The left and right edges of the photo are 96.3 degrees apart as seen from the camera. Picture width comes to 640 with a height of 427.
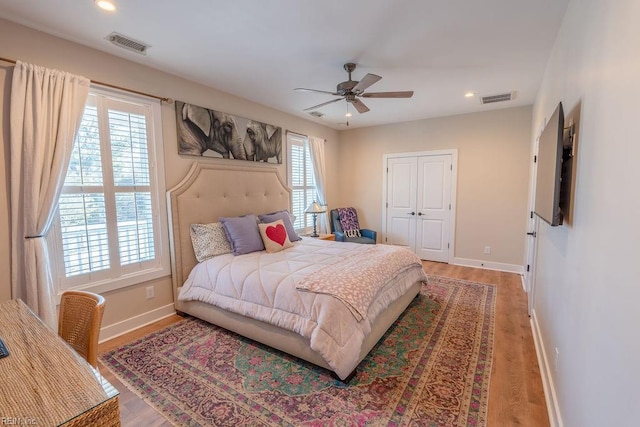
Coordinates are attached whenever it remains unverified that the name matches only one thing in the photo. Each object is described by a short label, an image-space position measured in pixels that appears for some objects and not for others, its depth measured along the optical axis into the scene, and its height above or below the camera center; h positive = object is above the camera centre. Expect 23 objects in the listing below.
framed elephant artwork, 3.19 +0.67
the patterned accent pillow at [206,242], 3.10 -0.58
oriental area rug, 1.74 -1.37
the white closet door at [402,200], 5.31 -0.26
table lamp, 4.73 -0.37
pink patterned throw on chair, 5.36 -0.66
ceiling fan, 2.70 +0.91
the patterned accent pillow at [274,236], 3.28 -0.57
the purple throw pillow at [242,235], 3.14 -0.52
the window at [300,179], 4.77 +0.14
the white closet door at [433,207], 4.99 -0.37
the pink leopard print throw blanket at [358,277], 2.09 -0.73
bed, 2.11 -0.76
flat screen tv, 1.52 +0.08
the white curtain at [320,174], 5.15 +0.25
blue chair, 4.97 -0.84
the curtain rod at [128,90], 2.06 +0.93
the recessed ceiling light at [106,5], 1.88 +1.23
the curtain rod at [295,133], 4.66 +0.92
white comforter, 1.97 -0.90
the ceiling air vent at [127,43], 2.30 +1.22
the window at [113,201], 2.41 -0.11
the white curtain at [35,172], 2.09 +0.14
